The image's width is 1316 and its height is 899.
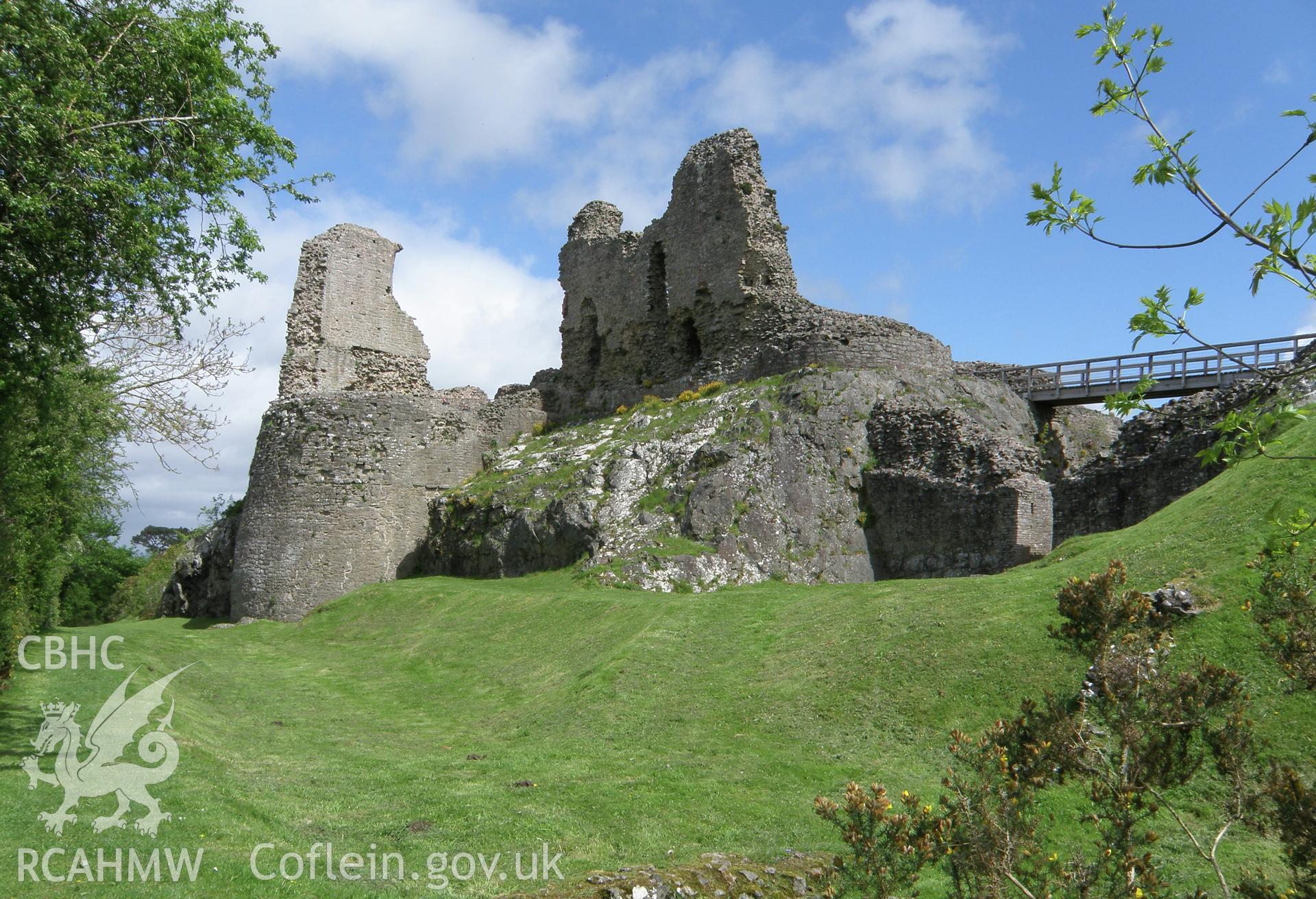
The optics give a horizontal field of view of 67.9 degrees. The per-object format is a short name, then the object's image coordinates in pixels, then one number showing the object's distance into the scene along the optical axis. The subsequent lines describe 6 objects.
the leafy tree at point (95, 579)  40.45
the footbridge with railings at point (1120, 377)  22.20
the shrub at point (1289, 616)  5.38
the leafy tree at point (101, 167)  9.04
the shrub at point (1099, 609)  6.17
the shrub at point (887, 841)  4.98
